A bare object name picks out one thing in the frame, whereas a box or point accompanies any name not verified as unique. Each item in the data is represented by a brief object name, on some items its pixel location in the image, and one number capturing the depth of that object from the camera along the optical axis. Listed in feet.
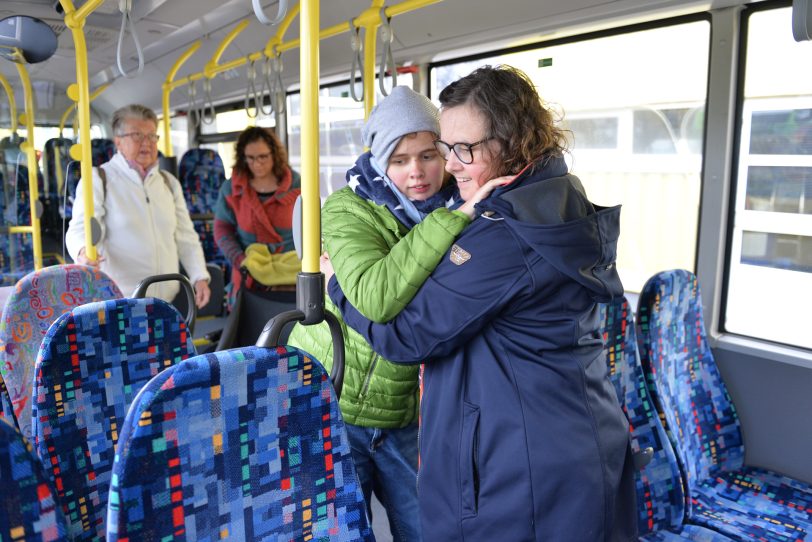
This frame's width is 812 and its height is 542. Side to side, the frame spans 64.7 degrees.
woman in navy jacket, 3.76
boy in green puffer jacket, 4.30
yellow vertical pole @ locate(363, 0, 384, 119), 8.05
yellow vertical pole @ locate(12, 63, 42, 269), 12.75
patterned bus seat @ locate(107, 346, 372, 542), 3.17
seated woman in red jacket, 11.17
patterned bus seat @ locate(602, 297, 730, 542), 6.71
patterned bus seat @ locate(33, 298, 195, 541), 4.55
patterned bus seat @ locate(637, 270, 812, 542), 7.20
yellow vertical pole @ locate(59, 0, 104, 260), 8.55
